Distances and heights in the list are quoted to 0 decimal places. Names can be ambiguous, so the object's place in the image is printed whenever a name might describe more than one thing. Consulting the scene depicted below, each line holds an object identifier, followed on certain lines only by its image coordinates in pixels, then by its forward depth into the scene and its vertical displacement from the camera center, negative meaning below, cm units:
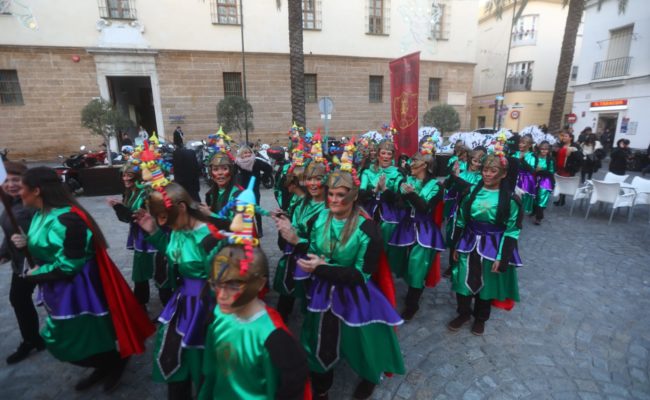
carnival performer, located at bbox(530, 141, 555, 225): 751 -134
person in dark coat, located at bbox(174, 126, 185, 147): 1631 -121
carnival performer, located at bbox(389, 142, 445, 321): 397 -132
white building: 1745 +199
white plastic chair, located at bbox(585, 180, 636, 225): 752 -176
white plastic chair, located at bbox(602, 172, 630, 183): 835 -157
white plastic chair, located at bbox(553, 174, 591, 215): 816 -177
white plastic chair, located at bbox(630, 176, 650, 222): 761 -173
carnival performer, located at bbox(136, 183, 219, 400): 230 -123
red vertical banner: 559 +16
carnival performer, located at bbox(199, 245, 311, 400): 163 -108
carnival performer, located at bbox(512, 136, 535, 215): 725 -122
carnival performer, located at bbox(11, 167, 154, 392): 249 -129
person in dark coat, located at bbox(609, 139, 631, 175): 891 -119
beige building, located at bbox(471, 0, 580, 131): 2803 +372
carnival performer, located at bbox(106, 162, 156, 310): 395 -141
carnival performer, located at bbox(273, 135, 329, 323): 345 -110
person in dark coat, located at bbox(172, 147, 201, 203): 583 -92
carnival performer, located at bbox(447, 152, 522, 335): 346 -134
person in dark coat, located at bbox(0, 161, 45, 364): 292 -140
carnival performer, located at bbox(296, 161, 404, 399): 247 -135
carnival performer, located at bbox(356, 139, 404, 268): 443 -99
